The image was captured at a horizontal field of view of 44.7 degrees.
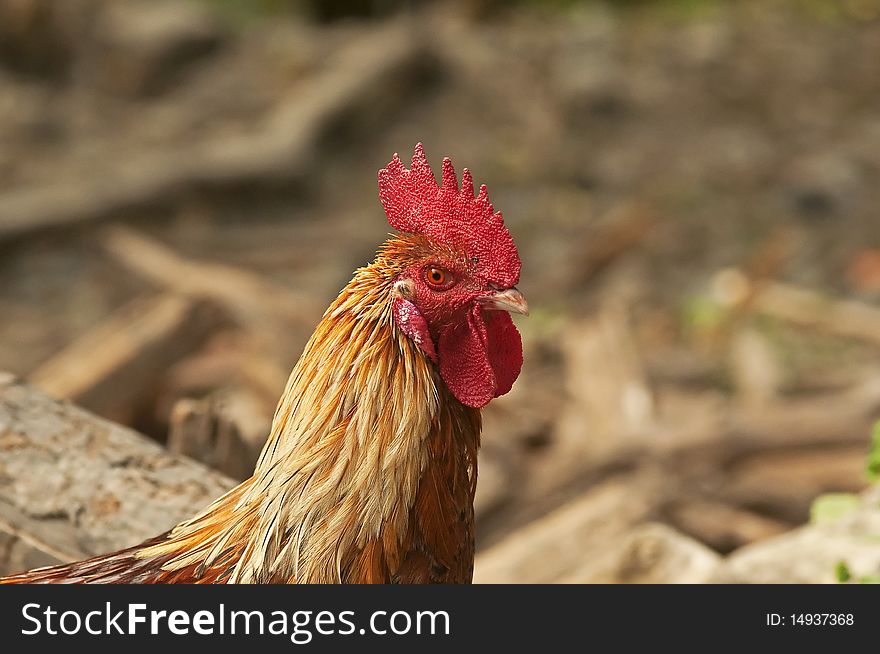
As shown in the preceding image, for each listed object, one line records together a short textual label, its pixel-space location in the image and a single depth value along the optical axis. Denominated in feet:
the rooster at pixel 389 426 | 8.30
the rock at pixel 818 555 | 12.10
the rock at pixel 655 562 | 13.38
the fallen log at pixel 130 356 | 18.29
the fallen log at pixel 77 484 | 10.28
